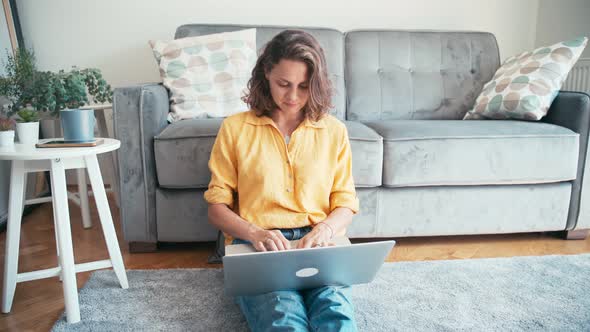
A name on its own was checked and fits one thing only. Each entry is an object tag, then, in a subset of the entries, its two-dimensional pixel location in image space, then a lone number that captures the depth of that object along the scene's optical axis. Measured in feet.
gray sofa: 4.42
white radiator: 7.06
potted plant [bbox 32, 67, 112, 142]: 3.55
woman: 3.01
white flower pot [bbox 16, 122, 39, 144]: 3.71
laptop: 2.47
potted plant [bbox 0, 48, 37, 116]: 4.14
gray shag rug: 3.30
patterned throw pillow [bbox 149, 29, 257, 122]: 5.25
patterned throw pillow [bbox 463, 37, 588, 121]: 5.25
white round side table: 3.27
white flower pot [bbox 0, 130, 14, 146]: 3.48
